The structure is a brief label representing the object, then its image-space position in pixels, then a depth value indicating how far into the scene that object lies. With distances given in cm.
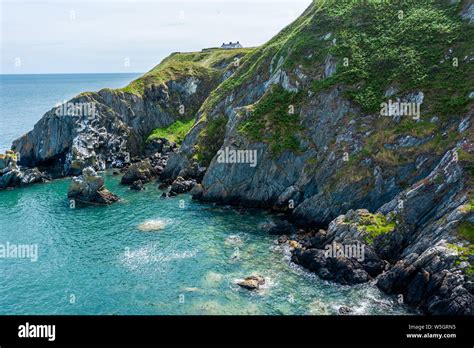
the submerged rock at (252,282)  4794
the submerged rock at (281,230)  6312
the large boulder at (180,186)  8544
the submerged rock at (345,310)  4225
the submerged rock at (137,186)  8925
